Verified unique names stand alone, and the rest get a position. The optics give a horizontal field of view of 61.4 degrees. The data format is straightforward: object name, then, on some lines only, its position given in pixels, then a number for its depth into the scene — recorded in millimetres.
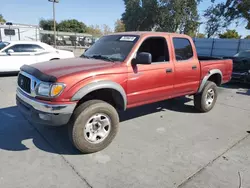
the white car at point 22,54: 8805
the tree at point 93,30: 67562
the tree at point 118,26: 63494
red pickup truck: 2926
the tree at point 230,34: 38706
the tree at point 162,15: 32344
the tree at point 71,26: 58878
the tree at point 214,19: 24431
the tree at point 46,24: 56944
